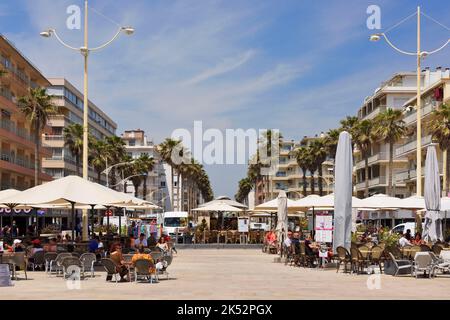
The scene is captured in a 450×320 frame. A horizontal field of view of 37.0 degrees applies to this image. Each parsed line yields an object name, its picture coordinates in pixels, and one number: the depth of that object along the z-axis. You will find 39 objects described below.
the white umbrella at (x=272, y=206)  33.41
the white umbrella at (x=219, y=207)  41.25
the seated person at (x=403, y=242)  23.25
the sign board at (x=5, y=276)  16.03
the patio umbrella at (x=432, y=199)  23.16
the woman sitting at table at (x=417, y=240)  24.27
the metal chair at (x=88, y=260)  19.02
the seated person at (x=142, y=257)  16.97
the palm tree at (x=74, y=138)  75.31
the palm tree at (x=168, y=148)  97.81
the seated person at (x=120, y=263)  17.41
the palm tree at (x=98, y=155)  82.69
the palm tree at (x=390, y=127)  65.75
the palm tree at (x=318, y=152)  96.12
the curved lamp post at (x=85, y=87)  28.91
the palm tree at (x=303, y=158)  102.06
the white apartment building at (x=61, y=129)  87.94
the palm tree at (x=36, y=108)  57.81
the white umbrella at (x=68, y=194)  19.89
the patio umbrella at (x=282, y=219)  30.64
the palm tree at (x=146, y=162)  101.62
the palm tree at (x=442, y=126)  49.50
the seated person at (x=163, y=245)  23.65
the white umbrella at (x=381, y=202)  25.89
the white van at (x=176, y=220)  64.38
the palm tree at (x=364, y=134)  72.00
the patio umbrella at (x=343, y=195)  21.45
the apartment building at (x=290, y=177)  132.00
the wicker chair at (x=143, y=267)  16.98
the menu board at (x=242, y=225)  42.84
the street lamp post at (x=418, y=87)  31.91
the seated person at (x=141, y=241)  25.23
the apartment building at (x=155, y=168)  149.12
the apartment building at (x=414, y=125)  60.05
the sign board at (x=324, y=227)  26.11
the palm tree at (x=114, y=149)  84.69
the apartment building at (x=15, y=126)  58.09
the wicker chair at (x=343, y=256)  20.50
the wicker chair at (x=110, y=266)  17.27
